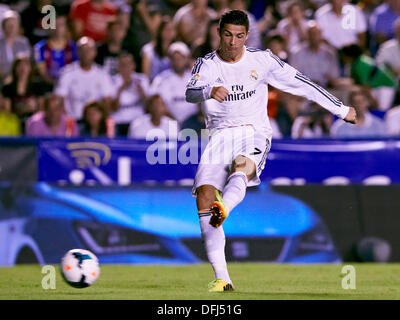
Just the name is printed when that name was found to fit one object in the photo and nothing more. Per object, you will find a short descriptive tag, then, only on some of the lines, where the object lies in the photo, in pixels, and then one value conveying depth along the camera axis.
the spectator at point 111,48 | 15.73
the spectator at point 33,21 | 16.62
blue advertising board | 13.30
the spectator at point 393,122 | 14.77
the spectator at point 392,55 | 16.08
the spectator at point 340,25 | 16.52
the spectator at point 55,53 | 15.59
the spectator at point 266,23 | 16.89
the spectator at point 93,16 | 16.31
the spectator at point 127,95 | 15.14
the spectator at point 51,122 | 14.19
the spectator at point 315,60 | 15.62
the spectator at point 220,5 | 16.59
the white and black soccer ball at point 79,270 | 9.16
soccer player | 9.16
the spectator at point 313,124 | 14.68
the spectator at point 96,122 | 14.30
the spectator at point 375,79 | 15.63
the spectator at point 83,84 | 15.07
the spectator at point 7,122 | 14.57
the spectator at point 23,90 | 14.86
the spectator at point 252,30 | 15.80
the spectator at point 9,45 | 15.72
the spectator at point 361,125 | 14.32
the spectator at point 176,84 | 15.01
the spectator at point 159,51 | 15.70
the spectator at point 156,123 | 14.23
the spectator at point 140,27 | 16.22
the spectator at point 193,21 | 16.14
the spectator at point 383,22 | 16.77
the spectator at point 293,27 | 16.50
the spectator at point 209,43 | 15.07
